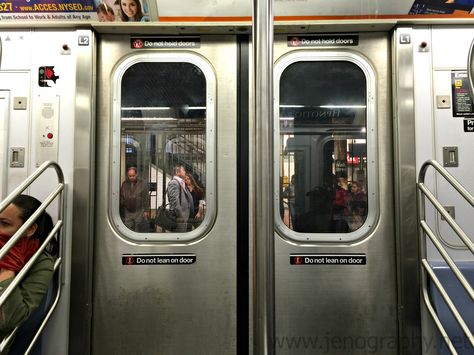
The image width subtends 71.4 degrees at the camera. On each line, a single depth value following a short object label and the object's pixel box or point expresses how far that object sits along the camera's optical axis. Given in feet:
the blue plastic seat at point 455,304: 6.75
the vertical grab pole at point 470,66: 4.41
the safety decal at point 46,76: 7.54
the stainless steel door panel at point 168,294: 7.51
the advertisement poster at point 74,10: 7.51
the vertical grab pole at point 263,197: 3.00
